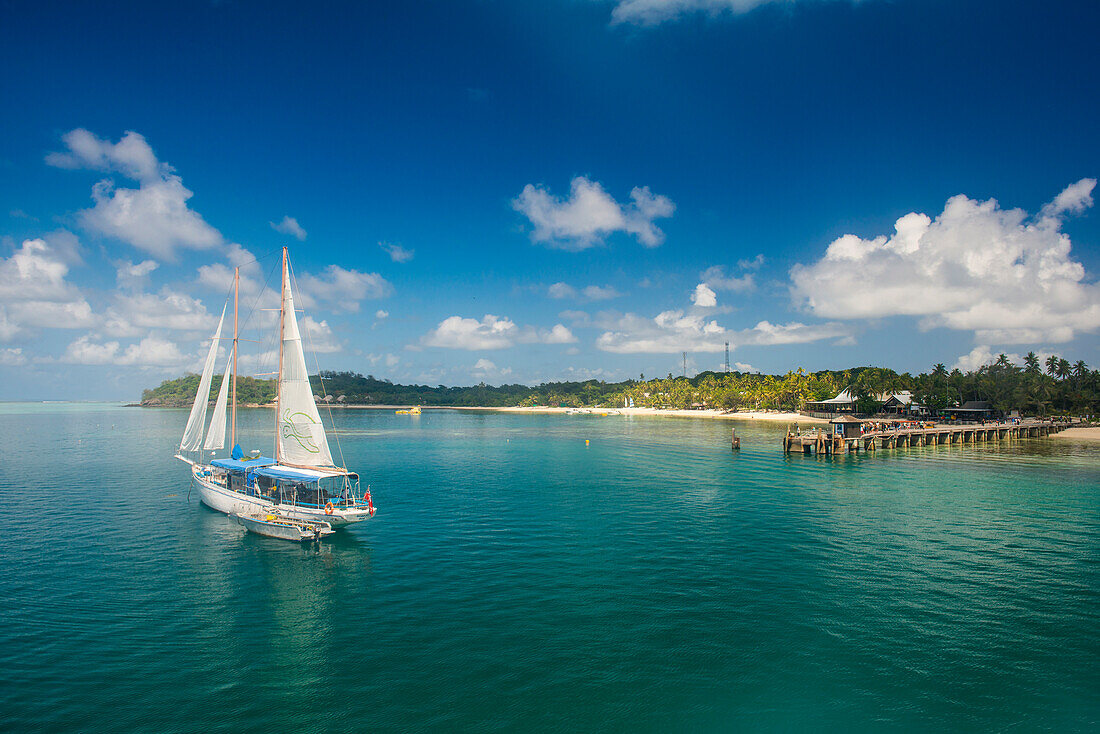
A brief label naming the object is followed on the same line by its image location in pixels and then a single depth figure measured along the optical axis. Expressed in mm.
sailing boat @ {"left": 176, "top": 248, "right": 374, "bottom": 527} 30469
